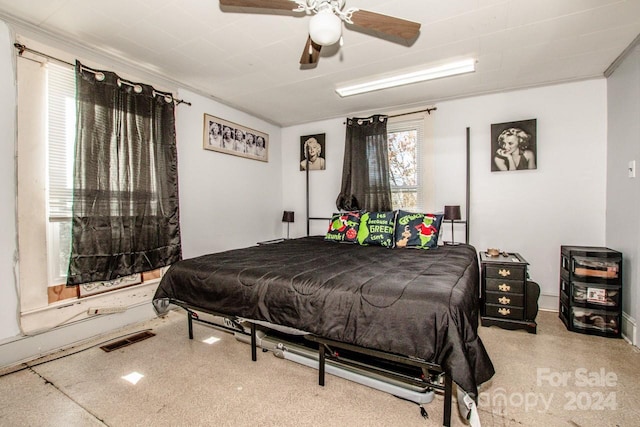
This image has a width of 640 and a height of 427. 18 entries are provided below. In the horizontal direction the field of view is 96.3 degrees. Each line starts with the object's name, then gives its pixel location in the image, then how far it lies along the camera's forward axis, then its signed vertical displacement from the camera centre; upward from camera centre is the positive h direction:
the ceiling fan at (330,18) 1.59 +1.14
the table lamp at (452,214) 3.45 -0.10
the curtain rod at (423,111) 3.81 +1.29
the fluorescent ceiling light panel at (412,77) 2.90 +1.42
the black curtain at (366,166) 4.03 +0.58
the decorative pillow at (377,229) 3.29 -0.26
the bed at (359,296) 1.38 -0.54
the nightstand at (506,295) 2.71 -0.86
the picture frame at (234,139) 3.68 +0.98
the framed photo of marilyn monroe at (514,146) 3.33 +0.71
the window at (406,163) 3.96 +0.61
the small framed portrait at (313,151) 4.68 +0.93
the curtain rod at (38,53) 2.14 +1.22
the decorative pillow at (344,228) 3.54 -0.26
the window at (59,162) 2.33 +0.39
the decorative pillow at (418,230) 3.11 -0.27
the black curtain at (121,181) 2.43 +0.26
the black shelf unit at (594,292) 2.53 -0.79
